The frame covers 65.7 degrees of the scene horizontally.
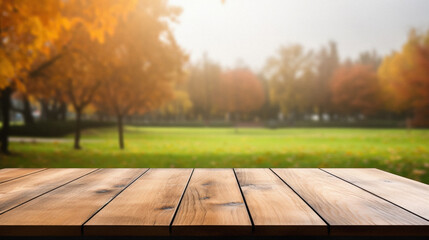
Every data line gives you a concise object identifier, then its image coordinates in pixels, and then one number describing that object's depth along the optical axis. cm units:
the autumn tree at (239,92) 5128
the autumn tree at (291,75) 4659
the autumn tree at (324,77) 5166
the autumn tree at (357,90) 4753
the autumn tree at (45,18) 518
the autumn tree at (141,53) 1270
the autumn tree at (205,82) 5006
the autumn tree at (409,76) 2025
